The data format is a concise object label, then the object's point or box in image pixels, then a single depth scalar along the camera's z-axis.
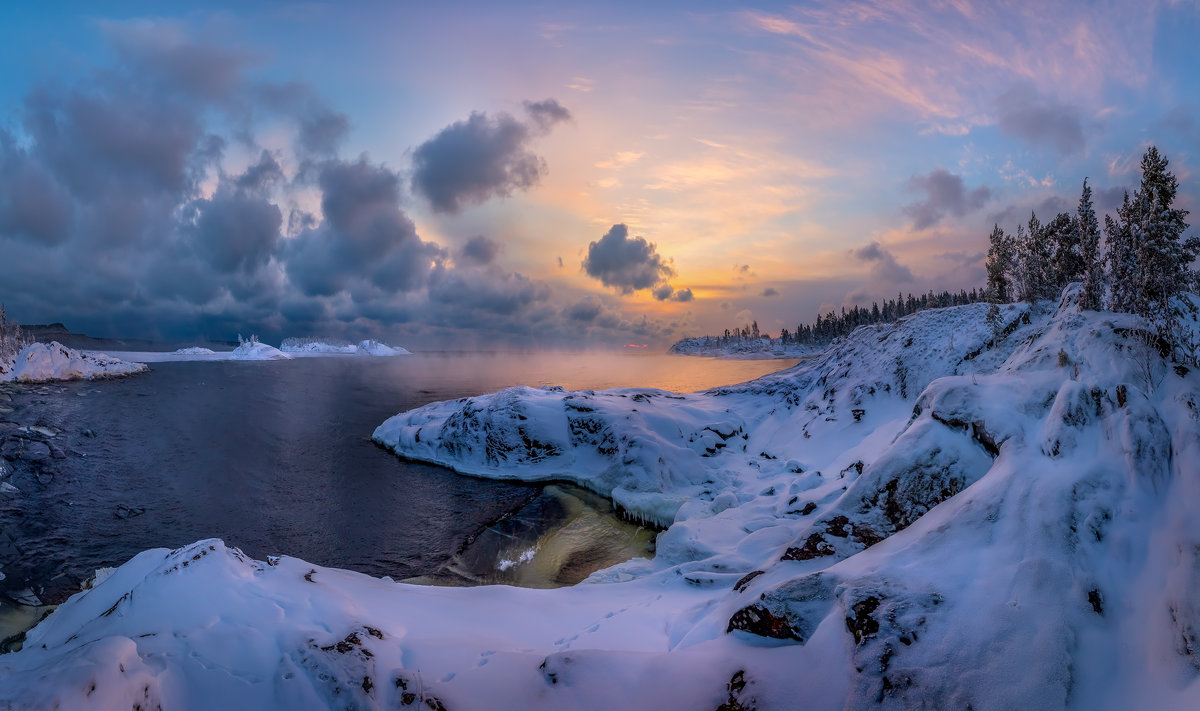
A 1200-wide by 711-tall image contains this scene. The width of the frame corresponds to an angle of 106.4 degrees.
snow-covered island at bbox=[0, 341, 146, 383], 75.50
